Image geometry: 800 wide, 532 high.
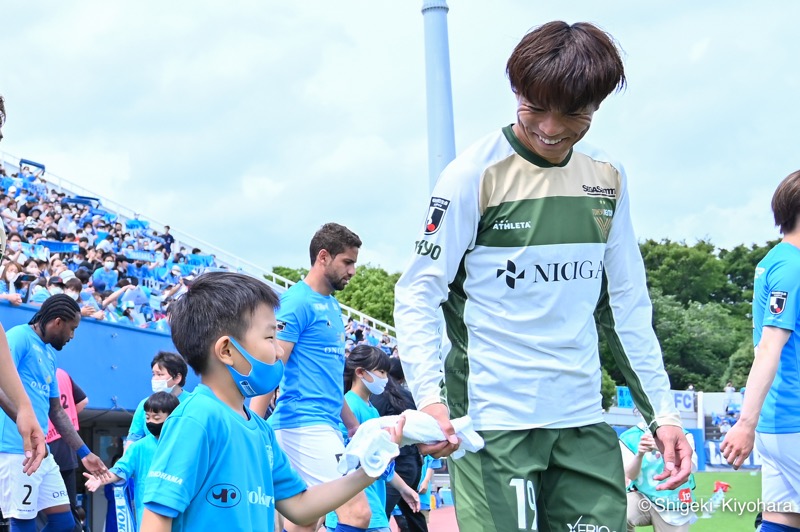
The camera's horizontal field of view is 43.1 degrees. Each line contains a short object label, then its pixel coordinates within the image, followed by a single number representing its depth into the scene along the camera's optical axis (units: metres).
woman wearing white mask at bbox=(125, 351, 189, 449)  7.93
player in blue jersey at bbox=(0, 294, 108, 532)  7.03
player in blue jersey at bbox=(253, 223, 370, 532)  6.50
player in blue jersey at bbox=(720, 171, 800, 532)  4.52
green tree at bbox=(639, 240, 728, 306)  70.94
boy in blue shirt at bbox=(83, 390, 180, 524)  6.50
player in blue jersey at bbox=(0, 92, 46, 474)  3.89
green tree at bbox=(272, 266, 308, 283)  71.69
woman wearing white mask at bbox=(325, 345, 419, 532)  8.27
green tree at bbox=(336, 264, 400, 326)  61.75
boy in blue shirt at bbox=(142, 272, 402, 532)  2.81
